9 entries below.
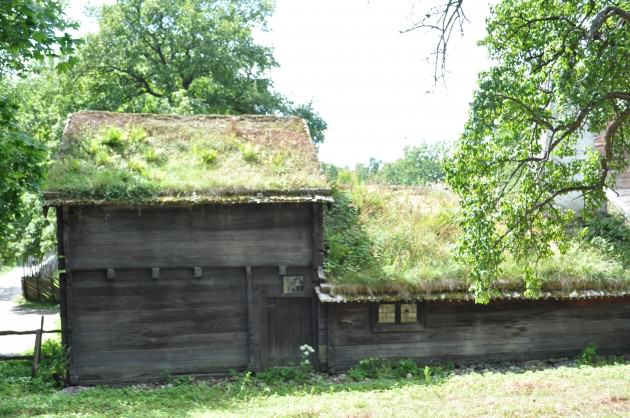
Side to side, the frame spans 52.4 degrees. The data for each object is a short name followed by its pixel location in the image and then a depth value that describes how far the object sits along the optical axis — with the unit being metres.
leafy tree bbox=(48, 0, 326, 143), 31.84
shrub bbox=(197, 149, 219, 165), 18.20
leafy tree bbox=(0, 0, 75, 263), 11.76
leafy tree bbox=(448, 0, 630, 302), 11.34
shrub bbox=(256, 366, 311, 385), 16.20
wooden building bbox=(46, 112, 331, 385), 16.25
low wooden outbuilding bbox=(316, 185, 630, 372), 16.81
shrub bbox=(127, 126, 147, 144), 18.78
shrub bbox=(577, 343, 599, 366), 17.30
